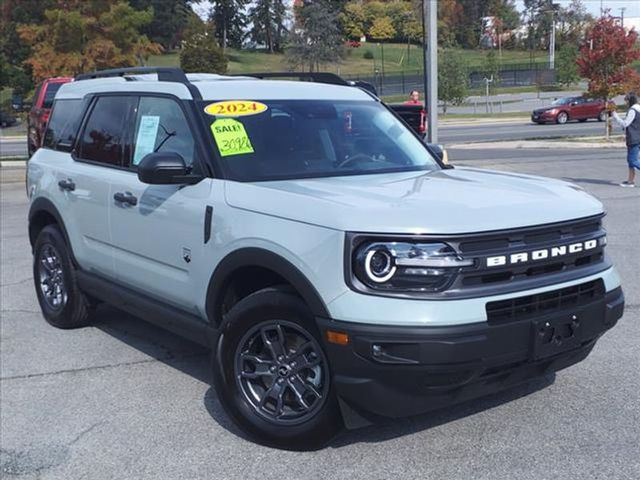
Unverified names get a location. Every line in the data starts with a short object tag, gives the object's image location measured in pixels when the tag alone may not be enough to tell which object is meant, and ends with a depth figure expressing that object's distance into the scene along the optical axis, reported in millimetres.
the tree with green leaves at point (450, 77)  50062
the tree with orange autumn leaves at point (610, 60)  27172
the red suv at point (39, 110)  15555
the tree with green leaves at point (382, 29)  107562
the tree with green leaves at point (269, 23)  102438
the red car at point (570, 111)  40219
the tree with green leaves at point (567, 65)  63562
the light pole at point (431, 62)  14102
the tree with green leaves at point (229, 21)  108000
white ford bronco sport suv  3453
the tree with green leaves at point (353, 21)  101688
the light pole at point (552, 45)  80688
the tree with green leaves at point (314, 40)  61312
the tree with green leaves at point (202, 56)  54500
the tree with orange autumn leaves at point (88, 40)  28602
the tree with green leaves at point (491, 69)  59647
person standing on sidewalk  14125
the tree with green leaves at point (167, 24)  101500
